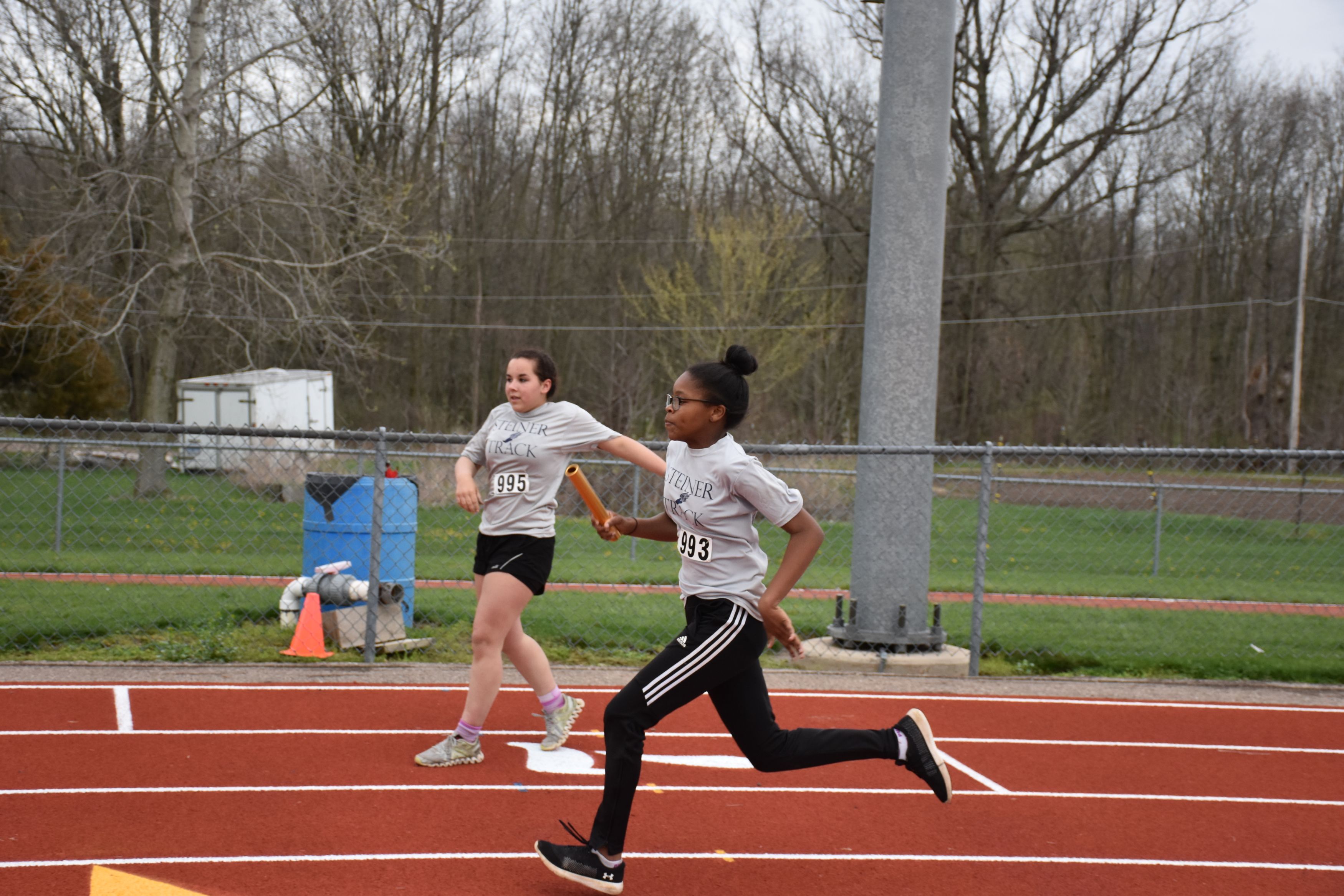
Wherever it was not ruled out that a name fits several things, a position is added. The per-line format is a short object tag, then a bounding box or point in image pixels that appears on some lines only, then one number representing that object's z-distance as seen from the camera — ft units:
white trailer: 93.66
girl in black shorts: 18.76
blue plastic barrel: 30.68
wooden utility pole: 112.06
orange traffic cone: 28.07
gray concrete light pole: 29.55
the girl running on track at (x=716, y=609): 13.74
